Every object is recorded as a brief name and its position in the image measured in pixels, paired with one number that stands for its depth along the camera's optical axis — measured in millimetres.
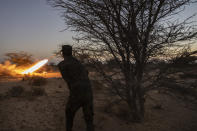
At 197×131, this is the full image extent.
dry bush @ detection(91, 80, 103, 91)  9331
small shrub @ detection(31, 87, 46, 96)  7230
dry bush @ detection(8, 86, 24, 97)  6984
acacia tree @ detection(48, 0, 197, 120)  4750
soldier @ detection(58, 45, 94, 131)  3547
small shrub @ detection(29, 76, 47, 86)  9445
